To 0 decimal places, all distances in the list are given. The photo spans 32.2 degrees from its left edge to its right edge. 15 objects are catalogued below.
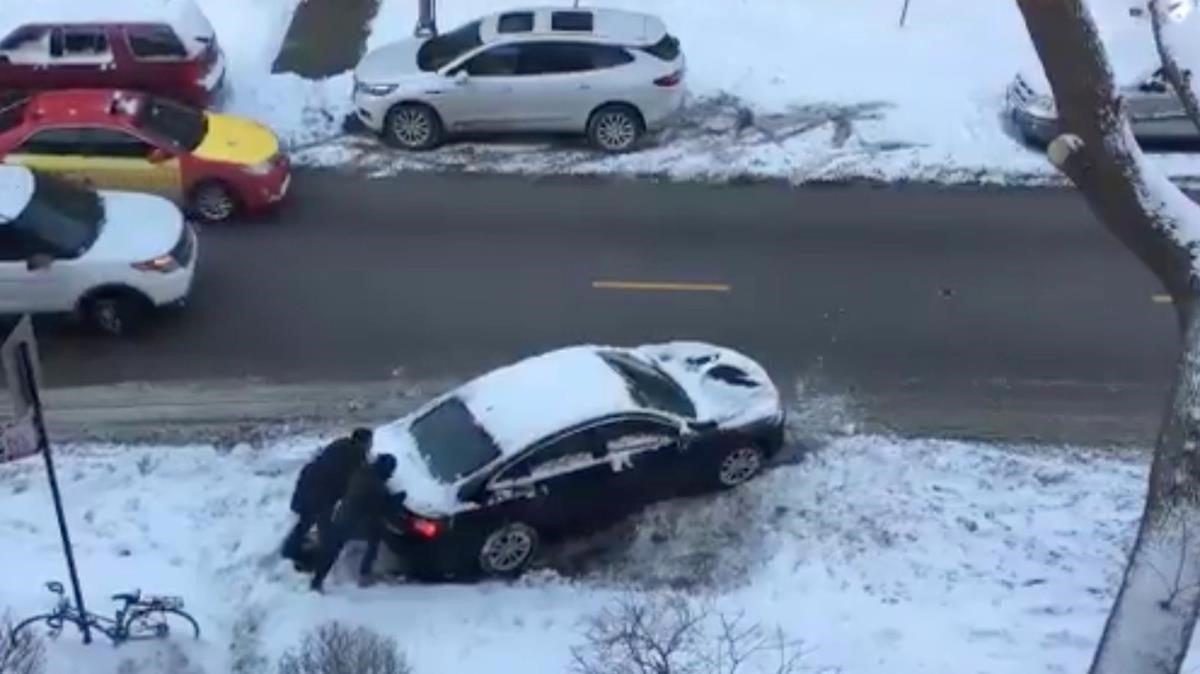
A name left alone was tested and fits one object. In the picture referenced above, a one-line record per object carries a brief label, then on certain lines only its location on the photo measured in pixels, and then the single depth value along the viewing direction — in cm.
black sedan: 1579
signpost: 1373
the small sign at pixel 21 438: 1391
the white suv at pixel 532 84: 2264
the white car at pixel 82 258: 1873
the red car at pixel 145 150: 2069
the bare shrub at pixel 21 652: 1320
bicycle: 1444
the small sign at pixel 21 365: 1371
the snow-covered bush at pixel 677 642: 1418
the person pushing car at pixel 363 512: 1555
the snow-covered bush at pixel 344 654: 1363
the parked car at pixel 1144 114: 2283
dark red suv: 2262
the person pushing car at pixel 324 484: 1584
